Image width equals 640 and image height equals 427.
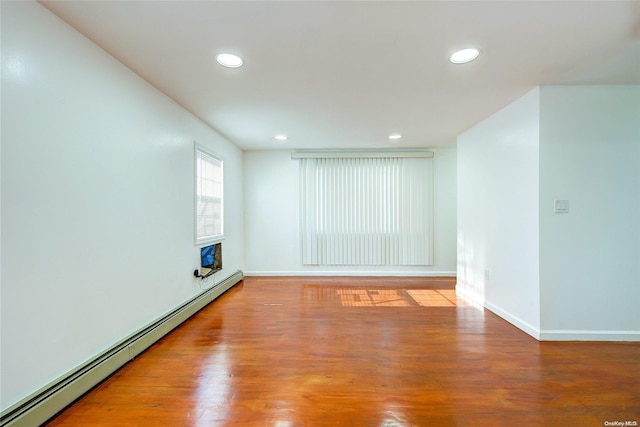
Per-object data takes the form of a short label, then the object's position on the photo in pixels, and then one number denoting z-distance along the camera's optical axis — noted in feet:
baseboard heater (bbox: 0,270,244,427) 4.53
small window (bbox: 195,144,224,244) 11.19
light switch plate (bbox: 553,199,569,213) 8.15
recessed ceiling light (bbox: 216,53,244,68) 6.56
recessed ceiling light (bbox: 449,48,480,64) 6.34
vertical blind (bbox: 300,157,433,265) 16.46
